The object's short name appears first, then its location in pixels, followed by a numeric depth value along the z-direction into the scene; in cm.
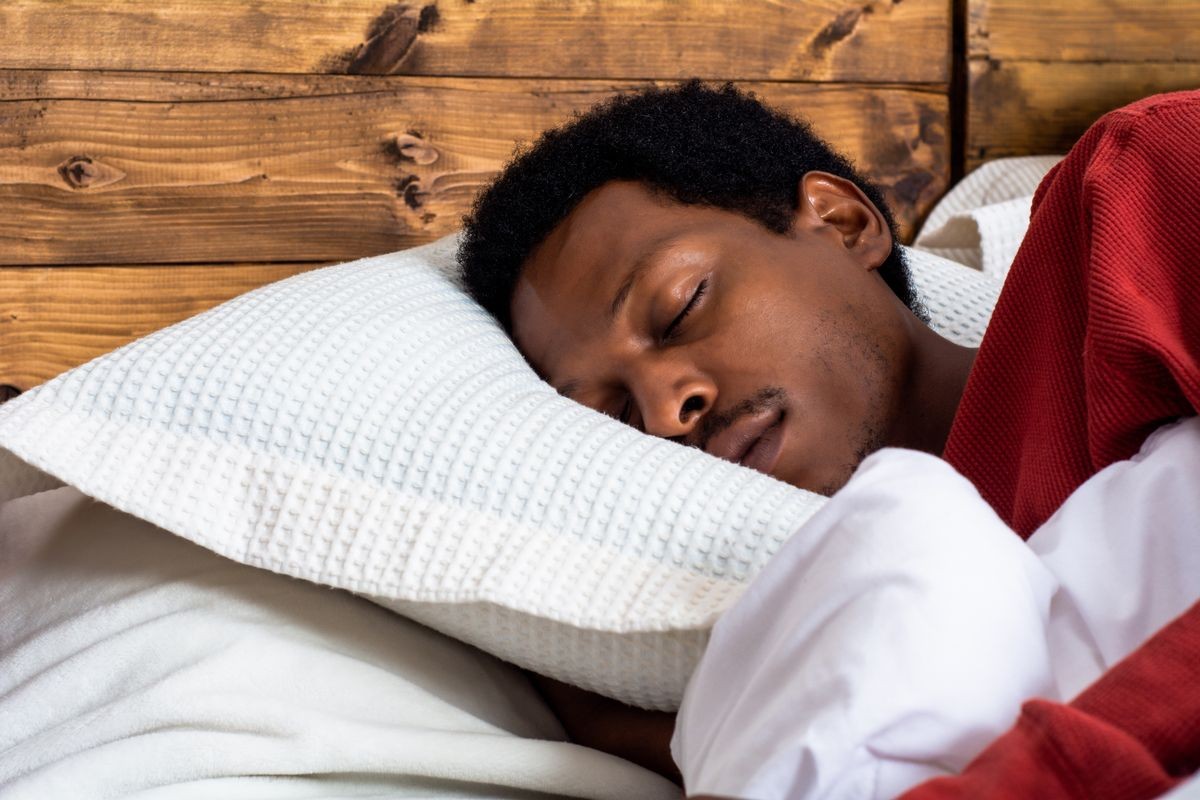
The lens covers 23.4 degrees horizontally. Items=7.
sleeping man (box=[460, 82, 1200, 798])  102
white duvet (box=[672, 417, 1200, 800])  101
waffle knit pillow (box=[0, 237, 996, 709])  113
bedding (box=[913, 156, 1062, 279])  149
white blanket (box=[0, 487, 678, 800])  112
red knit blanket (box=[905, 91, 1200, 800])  112
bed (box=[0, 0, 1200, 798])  113
